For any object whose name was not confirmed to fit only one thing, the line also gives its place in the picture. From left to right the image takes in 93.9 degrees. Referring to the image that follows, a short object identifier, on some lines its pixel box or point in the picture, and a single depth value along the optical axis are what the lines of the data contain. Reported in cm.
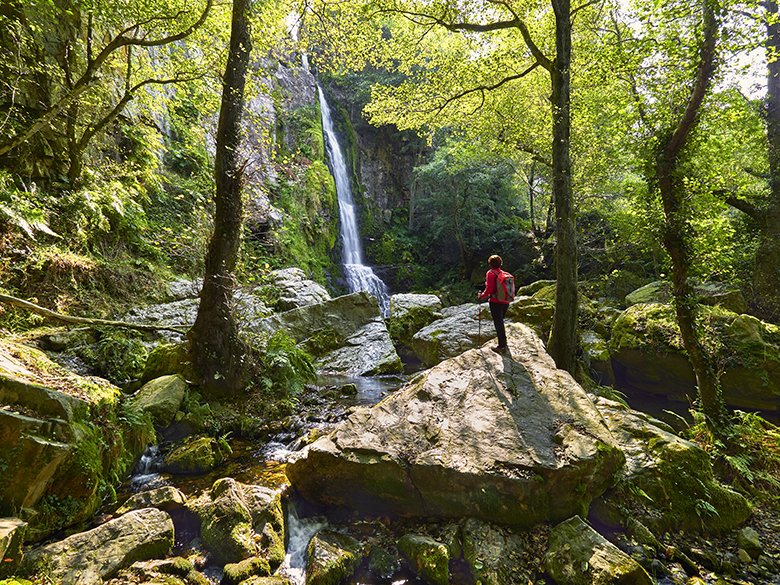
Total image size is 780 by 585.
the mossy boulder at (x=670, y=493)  402
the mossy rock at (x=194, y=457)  475
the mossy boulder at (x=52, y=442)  294
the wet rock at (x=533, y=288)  1625
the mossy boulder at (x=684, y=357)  767
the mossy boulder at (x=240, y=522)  335
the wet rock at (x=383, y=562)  334
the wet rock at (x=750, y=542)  380
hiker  623
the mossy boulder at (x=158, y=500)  372
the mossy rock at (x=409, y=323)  1436
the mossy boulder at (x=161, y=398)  538
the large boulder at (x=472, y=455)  366
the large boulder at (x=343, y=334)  1088
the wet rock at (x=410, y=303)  1559
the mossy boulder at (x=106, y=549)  268
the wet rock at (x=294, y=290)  1230
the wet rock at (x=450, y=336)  1157
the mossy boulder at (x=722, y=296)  995
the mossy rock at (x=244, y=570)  307
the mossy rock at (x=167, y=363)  644
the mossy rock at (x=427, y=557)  323
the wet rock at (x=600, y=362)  994
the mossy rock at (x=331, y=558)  316
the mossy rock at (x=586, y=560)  302
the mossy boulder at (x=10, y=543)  233
